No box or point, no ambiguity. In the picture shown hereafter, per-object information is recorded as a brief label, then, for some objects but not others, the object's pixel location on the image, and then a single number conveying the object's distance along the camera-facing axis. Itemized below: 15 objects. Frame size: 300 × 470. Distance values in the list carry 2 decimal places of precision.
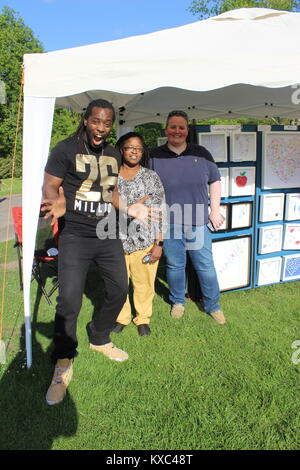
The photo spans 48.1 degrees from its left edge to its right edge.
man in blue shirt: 3.11
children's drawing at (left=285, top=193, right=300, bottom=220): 4.09
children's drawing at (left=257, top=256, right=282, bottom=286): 4.16
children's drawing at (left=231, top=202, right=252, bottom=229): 3.86
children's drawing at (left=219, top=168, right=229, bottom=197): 3.71
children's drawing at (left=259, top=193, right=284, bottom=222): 3.97
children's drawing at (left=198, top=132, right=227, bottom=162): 3.54
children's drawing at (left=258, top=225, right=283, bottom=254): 4.07
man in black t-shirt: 2.34
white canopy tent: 2.33
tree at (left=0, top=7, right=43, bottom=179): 26.83
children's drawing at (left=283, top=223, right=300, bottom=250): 4.21
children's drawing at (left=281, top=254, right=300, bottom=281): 4.27
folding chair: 3.99
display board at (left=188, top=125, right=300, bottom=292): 3.72
